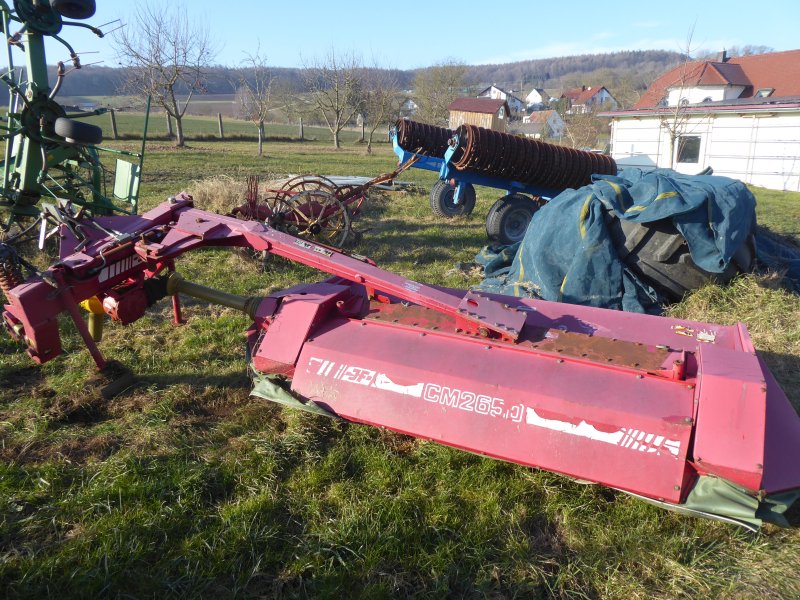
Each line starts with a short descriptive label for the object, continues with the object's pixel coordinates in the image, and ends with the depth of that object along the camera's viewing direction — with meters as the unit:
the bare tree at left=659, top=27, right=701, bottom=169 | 20.14
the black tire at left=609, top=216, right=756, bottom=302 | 5.05
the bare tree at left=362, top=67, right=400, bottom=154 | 34.28
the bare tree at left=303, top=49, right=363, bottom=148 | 33.19
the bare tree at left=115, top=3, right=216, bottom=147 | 25.70
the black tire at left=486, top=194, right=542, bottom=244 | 8.48
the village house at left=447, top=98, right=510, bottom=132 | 38.28
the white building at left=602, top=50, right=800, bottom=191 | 19.28
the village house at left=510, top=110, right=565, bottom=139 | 50.03
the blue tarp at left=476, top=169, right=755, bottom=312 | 4.89
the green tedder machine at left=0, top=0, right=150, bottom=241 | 4.59
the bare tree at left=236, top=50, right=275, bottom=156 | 27.55
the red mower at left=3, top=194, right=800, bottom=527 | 2.50
